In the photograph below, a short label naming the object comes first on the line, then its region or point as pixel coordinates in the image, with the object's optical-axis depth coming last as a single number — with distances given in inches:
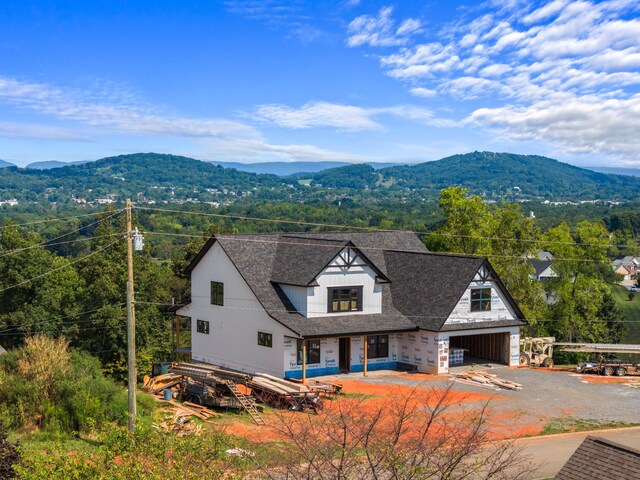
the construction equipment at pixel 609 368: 1658.5
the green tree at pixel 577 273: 2383.1
